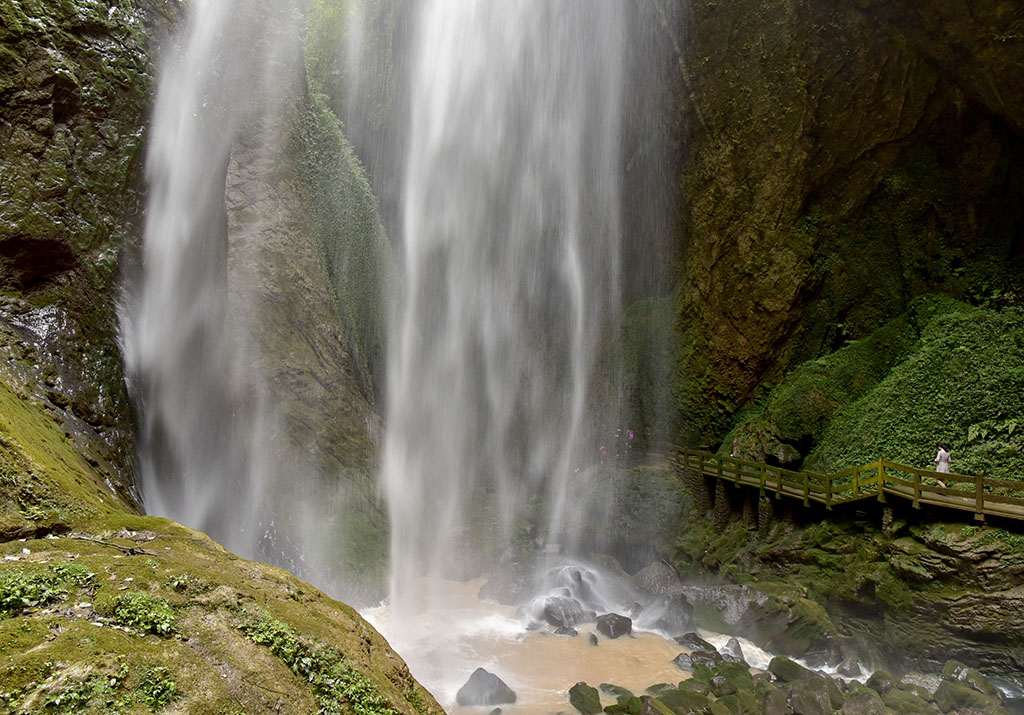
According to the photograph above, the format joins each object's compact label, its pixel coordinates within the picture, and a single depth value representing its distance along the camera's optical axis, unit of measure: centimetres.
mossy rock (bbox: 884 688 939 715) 859
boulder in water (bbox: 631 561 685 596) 1400
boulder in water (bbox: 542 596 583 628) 1274
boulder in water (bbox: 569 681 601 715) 890
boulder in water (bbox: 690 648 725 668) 1066
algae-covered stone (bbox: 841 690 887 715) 838
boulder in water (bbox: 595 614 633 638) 1223
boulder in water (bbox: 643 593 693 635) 1242
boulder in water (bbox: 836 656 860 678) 1023
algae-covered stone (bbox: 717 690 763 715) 858
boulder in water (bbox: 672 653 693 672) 1060
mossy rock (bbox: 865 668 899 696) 945
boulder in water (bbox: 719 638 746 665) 1086
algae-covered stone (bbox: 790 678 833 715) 839
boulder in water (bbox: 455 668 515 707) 921
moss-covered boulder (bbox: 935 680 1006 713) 854
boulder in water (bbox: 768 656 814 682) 975
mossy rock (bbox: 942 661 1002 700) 883
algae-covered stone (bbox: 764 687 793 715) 854
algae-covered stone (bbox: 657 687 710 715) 871
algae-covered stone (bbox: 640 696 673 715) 824
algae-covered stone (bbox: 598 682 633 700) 943
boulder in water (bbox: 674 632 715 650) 1128
